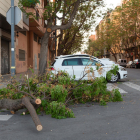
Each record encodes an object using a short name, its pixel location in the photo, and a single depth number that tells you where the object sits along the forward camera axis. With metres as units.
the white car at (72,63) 11.00
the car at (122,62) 49.46
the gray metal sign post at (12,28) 8.56
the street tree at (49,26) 14.44
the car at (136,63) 36.83
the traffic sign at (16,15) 8.62
